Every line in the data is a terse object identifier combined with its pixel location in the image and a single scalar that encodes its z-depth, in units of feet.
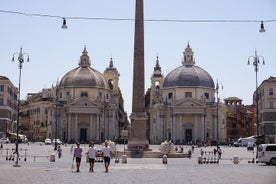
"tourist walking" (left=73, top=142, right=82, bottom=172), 80.26
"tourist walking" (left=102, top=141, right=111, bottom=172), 81.10
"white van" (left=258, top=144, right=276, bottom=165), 106.83
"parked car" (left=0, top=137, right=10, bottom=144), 270.71
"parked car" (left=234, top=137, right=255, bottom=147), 286.46
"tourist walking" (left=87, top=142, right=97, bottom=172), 80.35
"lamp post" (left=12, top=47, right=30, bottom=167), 124.16
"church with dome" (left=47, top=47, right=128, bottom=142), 347.56
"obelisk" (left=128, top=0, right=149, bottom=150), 134.72
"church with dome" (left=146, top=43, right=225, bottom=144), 338.75
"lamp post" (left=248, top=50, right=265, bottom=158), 138.48
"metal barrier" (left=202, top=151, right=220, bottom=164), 116.50
